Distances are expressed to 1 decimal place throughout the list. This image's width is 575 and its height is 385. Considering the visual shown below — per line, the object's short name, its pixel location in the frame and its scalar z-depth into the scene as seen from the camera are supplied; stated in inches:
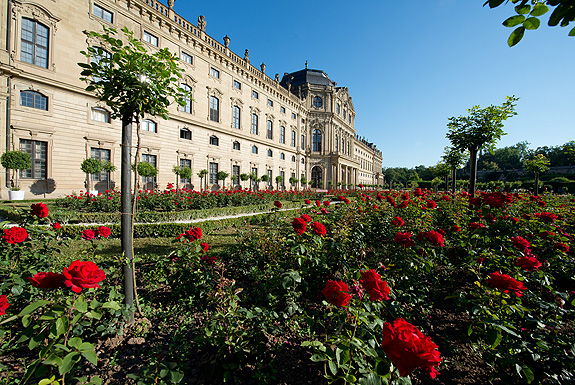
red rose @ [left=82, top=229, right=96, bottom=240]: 137.9
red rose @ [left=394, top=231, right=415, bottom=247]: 104.0
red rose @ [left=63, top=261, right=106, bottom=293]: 57.3
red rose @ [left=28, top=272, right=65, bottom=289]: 58.7
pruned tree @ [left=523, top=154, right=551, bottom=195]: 530.7
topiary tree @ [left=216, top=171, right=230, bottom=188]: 846.3
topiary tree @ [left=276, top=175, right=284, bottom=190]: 1205.3
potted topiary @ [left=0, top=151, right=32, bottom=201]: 420.2
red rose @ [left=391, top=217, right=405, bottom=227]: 134.8
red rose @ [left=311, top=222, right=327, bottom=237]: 111.2
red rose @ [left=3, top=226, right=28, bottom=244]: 99.2
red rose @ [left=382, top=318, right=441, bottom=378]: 37.7
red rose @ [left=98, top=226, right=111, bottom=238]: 138.2
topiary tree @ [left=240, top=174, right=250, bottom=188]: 973.2
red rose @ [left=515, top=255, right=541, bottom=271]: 83.1
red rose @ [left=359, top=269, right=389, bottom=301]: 62.1
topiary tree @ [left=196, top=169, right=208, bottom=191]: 792.7
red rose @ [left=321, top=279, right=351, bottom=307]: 60.7
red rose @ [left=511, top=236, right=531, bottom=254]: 102.3
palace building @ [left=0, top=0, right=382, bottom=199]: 481.7
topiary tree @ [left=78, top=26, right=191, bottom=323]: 102.0
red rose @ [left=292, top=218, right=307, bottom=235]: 112.3
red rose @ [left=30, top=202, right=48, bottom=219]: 121.9
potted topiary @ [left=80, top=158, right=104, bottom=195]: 496.3
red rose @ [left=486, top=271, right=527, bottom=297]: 67.6
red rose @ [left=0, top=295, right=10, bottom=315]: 58.3
